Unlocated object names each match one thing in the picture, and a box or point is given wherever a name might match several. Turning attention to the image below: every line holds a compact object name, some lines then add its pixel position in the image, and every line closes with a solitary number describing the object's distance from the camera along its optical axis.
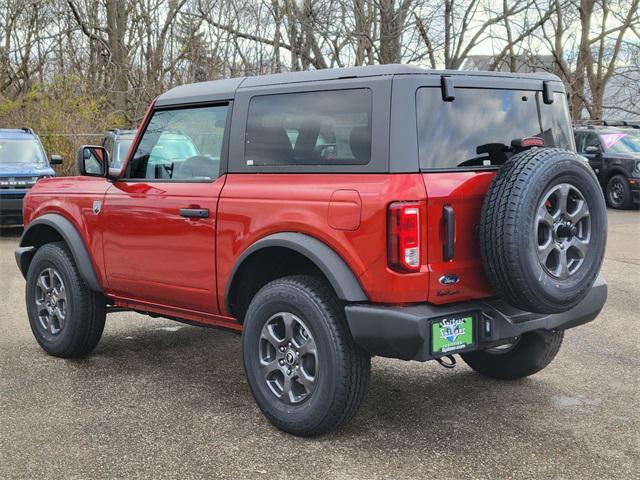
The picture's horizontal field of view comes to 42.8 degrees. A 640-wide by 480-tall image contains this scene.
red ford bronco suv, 3.77
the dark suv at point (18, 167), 13.52
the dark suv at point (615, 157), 17.48
